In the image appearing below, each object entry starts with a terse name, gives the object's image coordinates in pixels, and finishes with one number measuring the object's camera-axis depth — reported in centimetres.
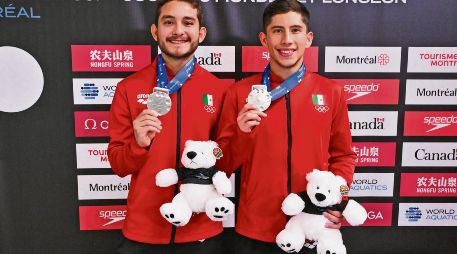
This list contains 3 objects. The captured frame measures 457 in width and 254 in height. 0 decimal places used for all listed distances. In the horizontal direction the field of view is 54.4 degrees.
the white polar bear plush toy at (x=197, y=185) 212
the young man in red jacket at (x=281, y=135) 221
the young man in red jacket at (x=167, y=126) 224
